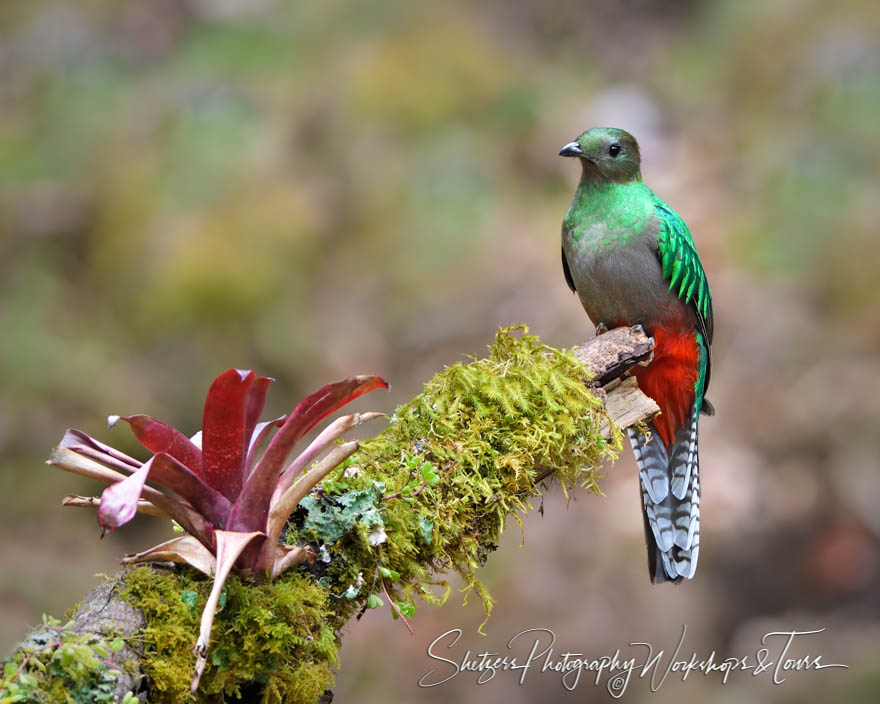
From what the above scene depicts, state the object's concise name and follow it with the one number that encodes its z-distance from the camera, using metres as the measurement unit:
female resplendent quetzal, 7.23
